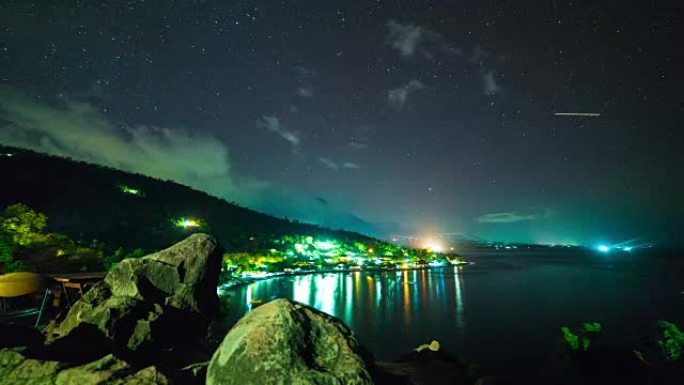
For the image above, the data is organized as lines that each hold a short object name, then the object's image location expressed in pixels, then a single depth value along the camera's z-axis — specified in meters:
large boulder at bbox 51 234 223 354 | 15.39
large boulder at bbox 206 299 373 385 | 6.91
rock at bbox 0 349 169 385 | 6.99
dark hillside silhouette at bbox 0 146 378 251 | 107.12
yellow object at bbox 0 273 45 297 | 16.20
